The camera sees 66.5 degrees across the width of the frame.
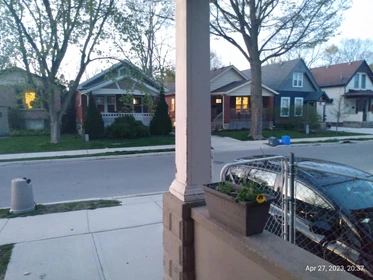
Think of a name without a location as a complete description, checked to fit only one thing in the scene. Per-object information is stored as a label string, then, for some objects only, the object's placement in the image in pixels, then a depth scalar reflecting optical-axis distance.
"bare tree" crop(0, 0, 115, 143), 14.97
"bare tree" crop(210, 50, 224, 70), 52.96
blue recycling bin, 17.69
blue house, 29.43
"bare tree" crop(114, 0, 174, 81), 15.54
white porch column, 2.76
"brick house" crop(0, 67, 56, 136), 26.03
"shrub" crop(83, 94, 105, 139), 20.08
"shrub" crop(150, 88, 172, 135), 22.31
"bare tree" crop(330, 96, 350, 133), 33.29
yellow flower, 1.97
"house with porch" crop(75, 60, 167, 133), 17.39
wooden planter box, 1.98
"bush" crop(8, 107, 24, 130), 25.45
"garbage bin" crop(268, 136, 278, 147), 17.64
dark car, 2.90
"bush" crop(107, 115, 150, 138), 20.25
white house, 34.03
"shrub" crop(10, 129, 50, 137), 24.50
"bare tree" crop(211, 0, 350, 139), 18.33
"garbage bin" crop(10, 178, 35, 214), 5.73
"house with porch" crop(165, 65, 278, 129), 26.81
